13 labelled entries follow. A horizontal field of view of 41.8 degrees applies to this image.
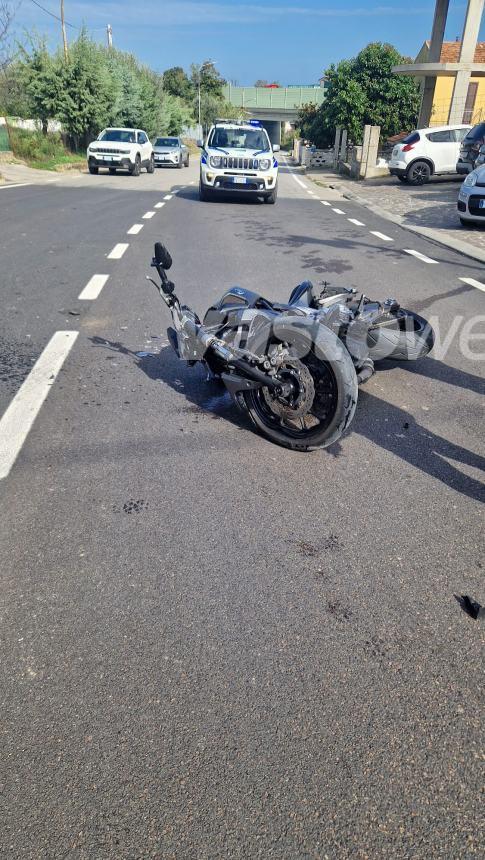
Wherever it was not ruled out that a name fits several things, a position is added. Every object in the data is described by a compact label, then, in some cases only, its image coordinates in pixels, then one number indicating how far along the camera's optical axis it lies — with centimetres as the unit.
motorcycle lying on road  355
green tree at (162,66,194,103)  8850
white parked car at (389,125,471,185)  2077
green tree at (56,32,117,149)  3212
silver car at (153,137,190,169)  3412
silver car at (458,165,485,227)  1177
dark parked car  1692
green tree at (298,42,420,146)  3834
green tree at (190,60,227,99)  9500
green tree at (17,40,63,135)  3131
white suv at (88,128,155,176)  2495
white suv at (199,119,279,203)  1612
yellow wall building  3000
